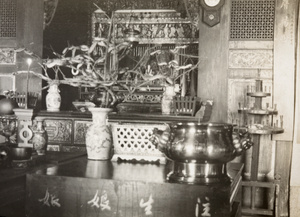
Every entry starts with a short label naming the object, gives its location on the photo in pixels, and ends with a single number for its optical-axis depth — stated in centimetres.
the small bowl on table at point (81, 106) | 469
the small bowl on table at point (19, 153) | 234
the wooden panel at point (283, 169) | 473
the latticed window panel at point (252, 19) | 479
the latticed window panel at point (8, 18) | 551
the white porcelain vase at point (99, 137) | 231
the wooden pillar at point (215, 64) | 482
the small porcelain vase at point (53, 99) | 455
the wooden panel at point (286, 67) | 467
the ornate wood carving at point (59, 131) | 424
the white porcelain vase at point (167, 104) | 446
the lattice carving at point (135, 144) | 226
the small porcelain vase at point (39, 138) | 267
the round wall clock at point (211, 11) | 483
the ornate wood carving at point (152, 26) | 628
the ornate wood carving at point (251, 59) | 475
